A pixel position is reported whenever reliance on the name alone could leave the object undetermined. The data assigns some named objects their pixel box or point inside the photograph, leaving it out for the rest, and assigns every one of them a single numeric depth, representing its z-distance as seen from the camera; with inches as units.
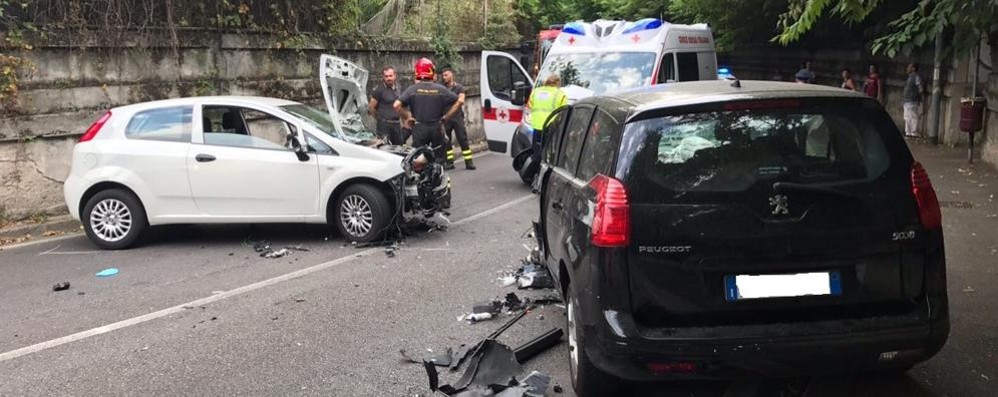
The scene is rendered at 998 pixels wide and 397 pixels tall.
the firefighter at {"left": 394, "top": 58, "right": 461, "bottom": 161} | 460.1
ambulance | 450.9
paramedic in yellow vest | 428.1
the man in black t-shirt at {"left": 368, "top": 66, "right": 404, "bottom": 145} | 526.3
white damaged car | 322.3
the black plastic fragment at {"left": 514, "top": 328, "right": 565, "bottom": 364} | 193.2
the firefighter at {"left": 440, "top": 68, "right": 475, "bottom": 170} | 534.6
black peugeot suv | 140.2
